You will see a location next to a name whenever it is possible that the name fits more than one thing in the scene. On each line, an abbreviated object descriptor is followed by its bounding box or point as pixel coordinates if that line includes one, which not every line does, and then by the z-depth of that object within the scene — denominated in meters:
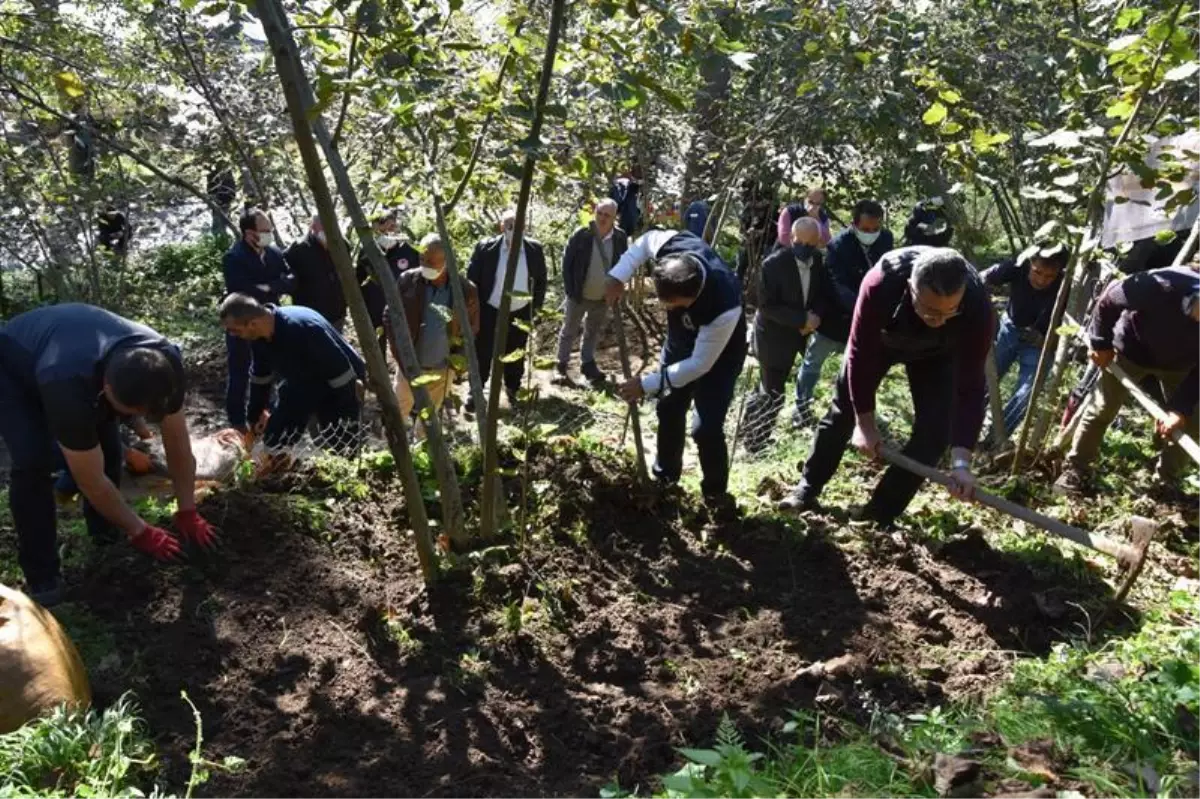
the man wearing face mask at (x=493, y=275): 7.73
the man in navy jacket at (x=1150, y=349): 5.42
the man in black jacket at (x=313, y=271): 7.39
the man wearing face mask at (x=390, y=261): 7.06
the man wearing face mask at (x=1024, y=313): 6.82
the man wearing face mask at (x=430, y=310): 6.41
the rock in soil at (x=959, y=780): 2.62
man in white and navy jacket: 4.81
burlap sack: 3.17
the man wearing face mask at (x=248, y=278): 7.16
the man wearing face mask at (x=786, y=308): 7.05
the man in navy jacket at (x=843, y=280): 7.22
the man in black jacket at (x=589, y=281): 8.52
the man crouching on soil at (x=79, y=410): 3.80
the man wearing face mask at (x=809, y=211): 8.67
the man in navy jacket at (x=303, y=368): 5.22
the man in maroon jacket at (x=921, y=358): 4.30
